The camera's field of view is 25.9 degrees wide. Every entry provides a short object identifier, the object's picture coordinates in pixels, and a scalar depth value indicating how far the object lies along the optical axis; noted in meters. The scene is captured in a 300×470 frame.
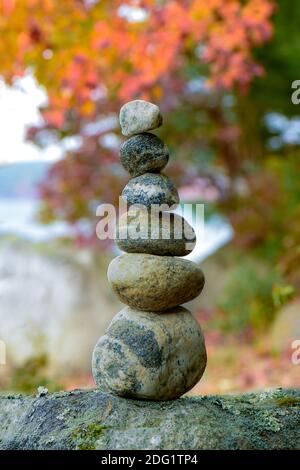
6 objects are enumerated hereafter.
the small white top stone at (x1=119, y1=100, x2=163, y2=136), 3.01
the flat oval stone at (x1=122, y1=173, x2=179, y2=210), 3.01
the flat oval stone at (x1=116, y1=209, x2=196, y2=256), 2.96
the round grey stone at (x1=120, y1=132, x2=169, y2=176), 3.06
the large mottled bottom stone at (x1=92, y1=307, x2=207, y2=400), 2.84
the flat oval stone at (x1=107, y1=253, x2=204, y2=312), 2.91
